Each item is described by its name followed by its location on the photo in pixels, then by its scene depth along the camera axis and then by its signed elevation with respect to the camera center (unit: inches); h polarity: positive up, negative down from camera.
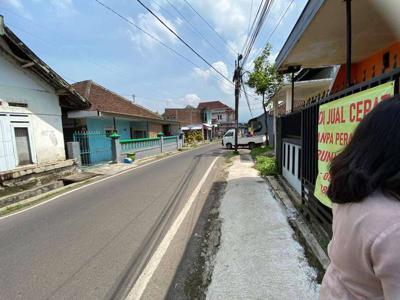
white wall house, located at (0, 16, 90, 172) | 349.1 +44.8
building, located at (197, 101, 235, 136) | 2267.2 +120.3
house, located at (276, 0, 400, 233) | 103.3 +53.5
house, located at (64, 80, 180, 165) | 519.7 +23.7
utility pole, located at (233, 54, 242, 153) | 681.6 +128.7
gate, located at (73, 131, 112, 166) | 511.2 -30.7
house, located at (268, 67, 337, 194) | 225.1 +30.8
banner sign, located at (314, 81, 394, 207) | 88.2 +1.0
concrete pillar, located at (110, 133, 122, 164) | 557.3 -35.5
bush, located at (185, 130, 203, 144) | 1344.2 -49.7
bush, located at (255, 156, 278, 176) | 333.2 -59.6
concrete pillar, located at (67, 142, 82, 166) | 455.8 -31.3
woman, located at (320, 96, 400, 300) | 31.9 -12.1
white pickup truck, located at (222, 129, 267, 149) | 837.8 -49.0
